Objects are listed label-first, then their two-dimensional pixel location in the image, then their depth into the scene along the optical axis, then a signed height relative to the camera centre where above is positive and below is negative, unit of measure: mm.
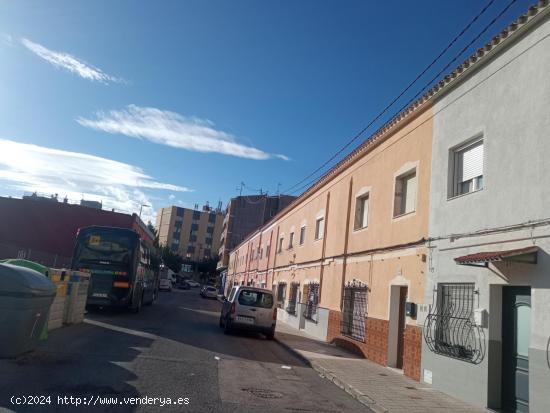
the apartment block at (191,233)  133500 +16274
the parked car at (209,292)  53625 +782
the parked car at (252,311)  17864 -210
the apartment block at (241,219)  88062 +14273
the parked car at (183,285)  86550 +2017
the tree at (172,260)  105125 +7354
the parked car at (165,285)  63359 +1215
